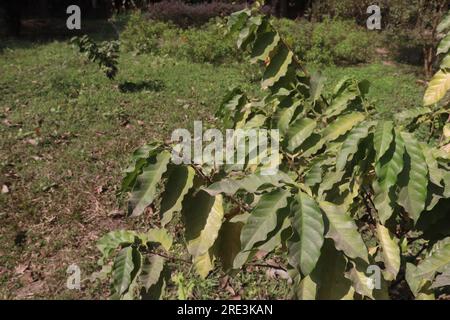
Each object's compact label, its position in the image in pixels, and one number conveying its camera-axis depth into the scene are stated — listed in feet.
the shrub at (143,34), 35.97
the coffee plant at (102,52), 25.04
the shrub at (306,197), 4.38
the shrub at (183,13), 45.14
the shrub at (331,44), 32.94
